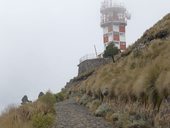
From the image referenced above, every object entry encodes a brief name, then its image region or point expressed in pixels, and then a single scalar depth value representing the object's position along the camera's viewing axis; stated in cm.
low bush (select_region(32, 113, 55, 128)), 1559
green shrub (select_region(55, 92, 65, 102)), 4246
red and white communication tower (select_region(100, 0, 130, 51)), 8162
